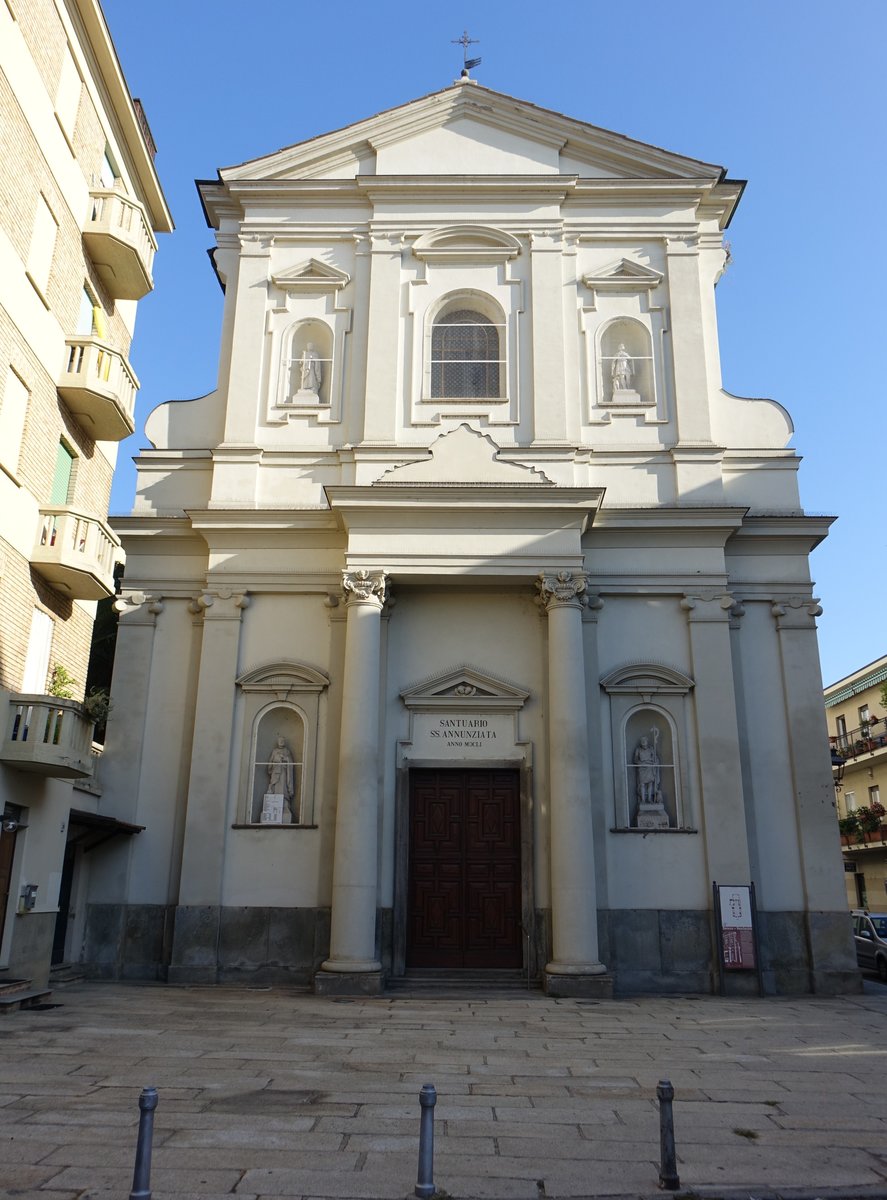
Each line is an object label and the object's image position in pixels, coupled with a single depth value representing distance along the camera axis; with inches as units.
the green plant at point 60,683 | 633.6
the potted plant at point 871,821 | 1706.4
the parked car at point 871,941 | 924.0
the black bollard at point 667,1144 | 238.2
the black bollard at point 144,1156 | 212.1
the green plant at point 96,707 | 595.5
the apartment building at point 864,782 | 1729.8
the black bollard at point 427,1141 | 222.7
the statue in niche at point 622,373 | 789.2
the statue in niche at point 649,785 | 687.1
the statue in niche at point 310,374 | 794.2
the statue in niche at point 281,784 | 695.7
